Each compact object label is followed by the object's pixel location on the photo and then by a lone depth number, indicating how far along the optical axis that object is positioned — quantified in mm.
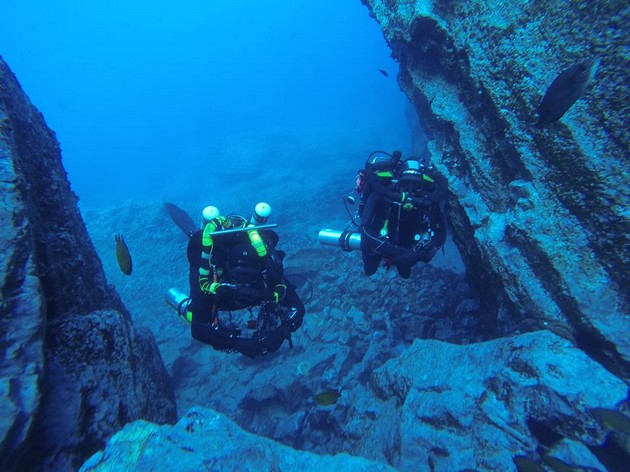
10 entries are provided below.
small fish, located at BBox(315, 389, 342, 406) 3828
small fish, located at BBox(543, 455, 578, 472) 2685
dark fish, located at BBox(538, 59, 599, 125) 2611
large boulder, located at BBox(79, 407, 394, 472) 2102
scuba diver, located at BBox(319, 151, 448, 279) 4758
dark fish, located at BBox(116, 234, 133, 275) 4234
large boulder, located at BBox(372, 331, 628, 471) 3031
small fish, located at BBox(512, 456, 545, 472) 2627
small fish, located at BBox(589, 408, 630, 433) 2631
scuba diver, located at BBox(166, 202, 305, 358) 4117
